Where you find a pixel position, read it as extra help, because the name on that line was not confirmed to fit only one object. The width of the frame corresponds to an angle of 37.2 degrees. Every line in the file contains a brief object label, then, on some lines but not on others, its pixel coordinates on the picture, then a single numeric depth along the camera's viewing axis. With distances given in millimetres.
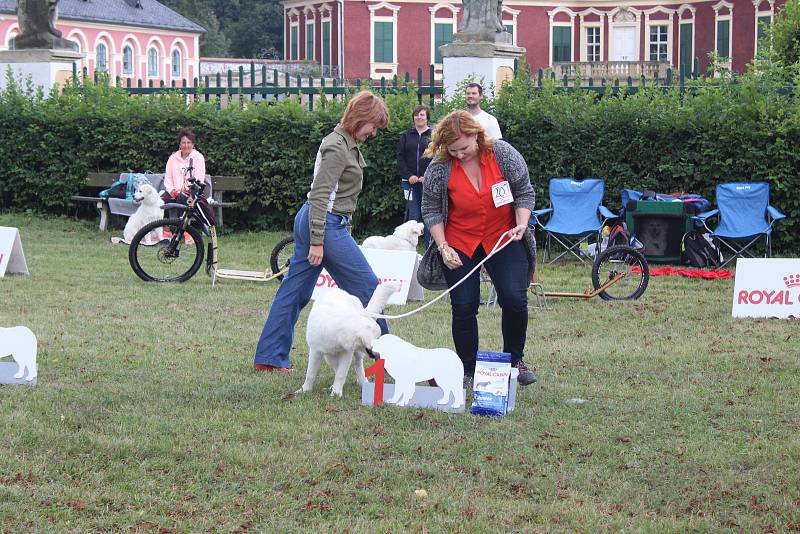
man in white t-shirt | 11938
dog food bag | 6414
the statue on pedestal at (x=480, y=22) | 15555
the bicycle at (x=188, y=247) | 11516
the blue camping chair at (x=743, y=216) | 13086
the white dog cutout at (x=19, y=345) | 6785
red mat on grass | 12305
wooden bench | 16031
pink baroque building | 62966
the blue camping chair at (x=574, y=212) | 13648
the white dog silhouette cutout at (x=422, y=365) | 6473
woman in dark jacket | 13641
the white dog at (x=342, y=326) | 6480
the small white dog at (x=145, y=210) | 13211
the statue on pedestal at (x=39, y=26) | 18719
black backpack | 13164
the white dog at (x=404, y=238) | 10898
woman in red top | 6613
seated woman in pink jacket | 14562
